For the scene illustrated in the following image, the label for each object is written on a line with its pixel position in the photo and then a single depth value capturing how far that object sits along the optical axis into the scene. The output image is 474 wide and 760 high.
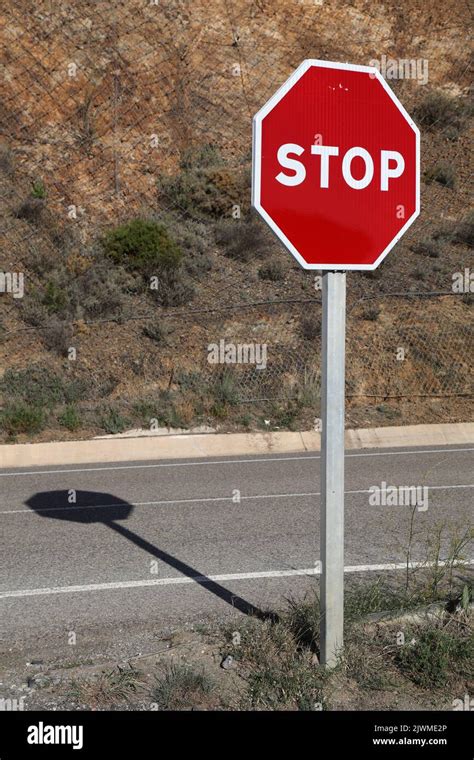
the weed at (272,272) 20.47
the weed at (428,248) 22.19
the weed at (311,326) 17.58
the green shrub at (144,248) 19.80
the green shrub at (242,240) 21.73
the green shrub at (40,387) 15.18
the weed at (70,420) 14.14
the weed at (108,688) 3.87
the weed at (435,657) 3.98
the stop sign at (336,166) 3.75
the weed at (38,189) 23.16
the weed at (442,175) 26.03
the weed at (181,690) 3.75
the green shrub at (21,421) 13.98
